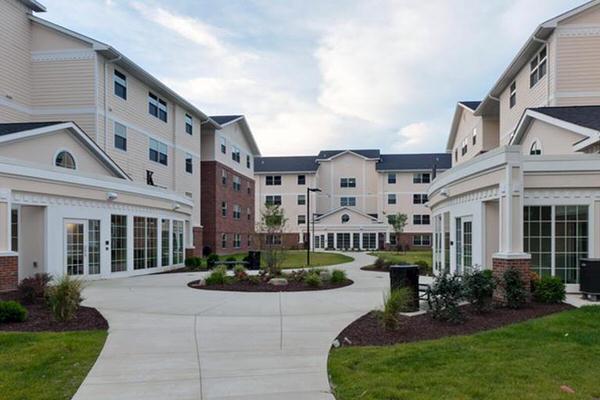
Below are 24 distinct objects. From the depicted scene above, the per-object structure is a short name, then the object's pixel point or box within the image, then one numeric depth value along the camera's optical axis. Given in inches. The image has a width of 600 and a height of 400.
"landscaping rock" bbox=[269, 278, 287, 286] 564.7
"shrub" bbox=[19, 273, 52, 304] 422.9
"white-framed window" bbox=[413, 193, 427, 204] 2215.7
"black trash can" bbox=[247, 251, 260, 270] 882.0
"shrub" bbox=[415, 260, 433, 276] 802.3
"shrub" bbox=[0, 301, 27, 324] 331.0
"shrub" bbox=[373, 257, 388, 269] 891.1
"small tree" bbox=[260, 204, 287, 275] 624.4
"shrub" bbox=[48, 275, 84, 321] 335.6
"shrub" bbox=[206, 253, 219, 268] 867.5
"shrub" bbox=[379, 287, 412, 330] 303.7
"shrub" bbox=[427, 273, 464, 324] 327.3
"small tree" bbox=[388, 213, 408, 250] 1942.7
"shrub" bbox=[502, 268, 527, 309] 370.6
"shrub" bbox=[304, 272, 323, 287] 553.0
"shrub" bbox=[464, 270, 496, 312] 351.9
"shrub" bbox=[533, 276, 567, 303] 384.2
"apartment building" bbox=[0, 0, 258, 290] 575.5
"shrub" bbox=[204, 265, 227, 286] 573.6
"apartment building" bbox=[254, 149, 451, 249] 2113.7
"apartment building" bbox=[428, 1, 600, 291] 431.8
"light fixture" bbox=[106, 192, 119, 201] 669.9
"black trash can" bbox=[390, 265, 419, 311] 386.0
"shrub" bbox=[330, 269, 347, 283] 595.2
